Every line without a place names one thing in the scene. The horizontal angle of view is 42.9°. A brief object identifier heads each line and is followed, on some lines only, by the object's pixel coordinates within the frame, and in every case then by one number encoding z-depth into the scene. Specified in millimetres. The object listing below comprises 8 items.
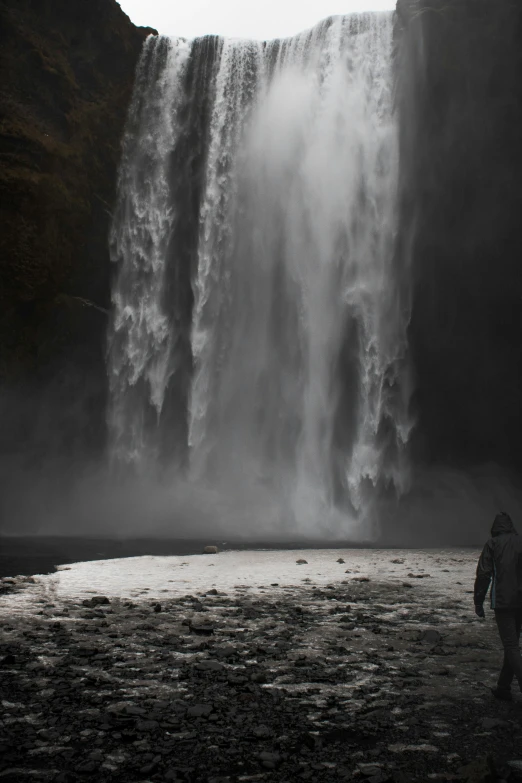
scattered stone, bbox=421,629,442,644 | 7236
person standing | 5520
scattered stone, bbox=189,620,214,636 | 7452
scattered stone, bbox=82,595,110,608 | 8977
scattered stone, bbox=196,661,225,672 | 6039
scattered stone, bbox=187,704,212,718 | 4894
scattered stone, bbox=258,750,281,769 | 4141
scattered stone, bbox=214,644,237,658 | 6531
